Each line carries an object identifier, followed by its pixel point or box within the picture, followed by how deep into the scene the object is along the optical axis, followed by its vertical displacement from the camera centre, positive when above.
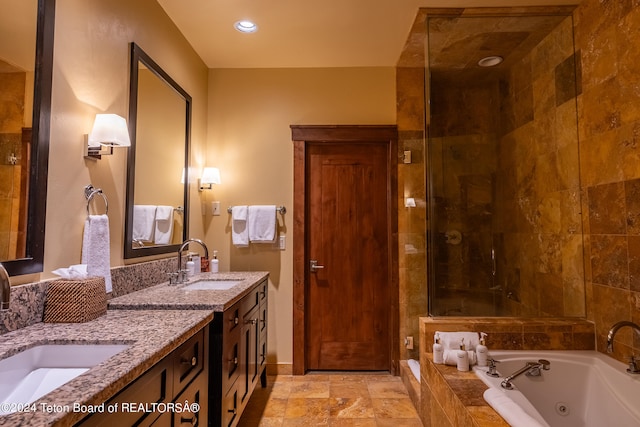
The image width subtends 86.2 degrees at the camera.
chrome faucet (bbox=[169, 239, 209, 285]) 2.16 -0.29
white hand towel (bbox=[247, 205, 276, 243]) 2.90 +0.06
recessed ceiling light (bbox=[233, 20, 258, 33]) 2.42 +1.47
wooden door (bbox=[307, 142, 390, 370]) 2.99 -0.22
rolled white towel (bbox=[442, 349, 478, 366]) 1.74 -0.65
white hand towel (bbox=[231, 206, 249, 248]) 2.92 +0.04
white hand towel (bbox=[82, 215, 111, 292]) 1.50 -0.08
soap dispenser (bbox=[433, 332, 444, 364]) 1.81 -0.65
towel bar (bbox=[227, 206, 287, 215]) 2.99 +0.19
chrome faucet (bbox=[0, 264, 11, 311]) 0.84 -0.15
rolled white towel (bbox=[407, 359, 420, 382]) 2.56 -1.06
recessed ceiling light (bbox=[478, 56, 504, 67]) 2.68 +1.36
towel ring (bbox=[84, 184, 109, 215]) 1.55 +0.18
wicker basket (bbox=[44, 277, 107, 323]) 1.25 -0.27
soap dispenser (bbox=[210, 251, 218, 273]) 2.77 -0.28
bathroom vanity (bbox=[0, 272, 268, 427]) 0.75 -0.36
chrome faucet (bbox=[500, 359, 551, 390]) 1.73 -0.69
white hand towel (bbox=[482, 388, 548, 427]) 1.17 -0.65
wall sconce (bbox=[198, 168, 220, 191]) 2.83 +0.44
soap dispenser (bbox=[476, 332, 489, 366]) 1.73 -0.62
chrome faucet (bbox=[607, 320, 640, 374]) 1.56 -0.45
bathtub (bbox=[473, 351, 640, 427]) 1.57 -0.76
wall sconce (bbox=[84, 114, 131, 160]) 1.54 +0.43
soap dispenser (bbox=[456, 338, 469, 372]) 1.70 -0.64
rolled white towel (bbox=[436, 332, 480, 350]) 1.86 -0.59
